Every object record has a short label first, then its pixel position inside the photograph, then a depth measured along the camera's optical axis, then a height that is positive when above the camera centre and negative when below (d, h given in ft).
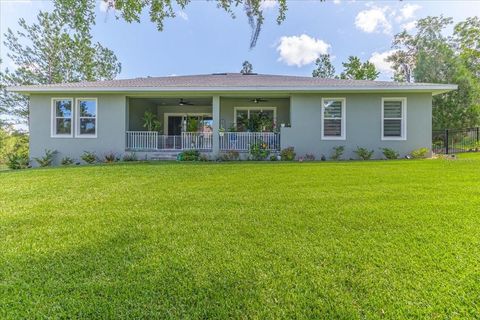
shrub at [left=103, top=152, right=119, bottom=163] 37.37 -0.41
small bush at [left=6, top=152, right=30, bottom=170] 37.24 -1.24
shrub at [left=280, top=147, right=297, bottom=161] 36.24 +0.09
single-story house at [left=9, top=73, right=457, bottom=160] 36.19 +5.10
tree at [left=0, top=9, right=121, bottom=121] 76.48 +26.74
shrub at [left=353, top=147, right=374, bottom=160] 35.92 +0.19
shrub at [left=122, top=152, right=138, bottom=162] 37.55 -0.33
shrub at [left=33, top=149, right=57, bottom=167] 37.55 -0.70
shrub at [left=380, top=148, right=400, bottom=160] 35.47 +0.14
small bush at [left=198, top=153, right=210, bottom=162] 36.64 -0.47
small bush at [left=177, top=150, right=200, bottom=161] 36.81 -0.22
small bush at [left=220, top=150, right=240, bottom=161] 37.06 -0.20
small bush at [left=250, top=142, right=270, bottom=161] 37.01 +0.34
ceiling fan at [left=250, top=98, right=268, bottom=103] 44.27 +8.73
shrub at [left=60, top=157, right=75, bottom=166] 37.60 -0.97
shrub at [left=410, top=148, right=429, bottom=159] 35.14 +0.28
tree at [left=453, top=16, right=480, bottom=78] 54.39 +23.47
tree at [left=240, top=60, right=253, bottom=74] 81.25 +25.65
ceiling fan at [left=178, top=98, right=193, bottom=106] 47.33 +8.95
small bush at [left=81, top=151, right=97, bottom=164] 37.27 -0.54
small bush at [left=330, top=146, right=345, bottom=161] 36.45 +0.38
